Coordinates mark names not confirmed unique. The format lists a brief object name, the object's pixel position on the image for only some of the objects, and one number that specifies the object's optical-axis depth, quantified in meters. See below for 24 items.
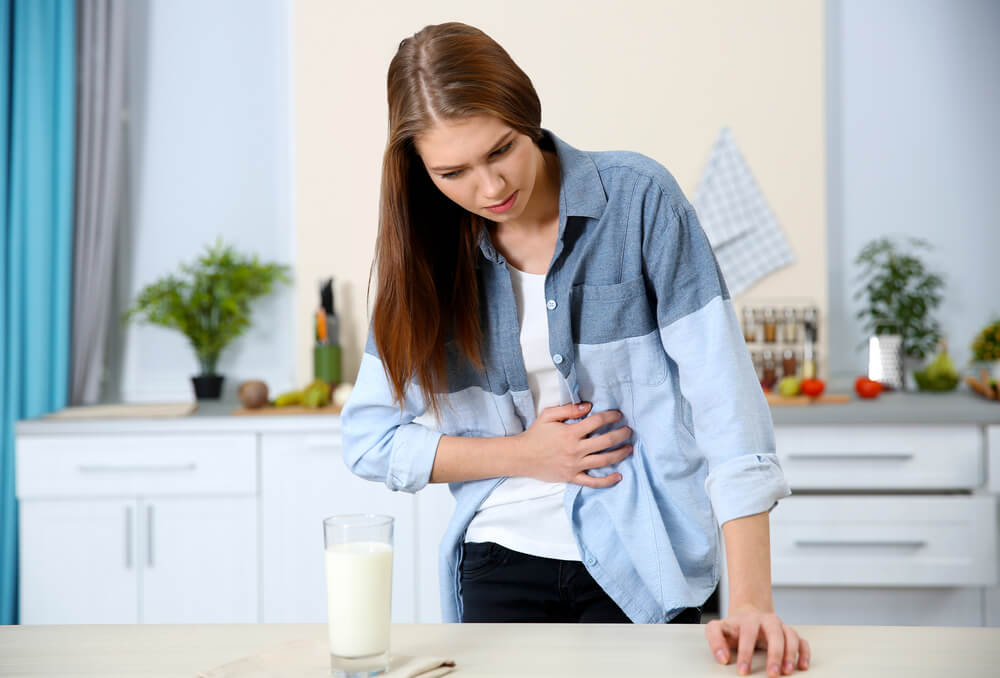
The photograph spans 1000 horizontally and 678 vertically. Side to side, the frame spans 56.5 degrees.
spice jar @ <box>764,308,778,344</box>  2.84
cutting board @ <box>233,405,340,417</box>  2.54
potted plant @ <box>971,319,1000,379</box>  2.78
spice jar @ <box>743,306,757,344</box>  2.88
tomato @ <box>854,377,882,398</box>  2.65
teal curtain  2.72
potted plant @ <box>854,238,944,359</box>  2.89
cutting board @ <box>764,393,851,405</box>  2.51
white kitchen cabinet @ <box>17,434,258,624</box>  2.49
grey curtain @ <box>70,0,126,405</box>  2.88
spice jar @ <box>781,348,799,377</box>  2.80
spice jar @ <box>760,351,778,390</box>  2.79
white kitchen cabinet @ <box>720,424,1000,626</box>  2.36
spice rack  2.81
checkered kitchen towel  2.91
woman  1.05
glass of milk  0.81
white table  0.84
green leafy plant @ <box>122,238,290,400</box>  2.93
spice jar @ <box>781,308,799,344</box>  2.83
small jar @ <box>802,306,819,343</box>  2.82
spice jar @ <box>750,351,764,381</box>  2.81
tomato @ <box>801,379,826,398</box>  2.55
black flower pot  2.94
